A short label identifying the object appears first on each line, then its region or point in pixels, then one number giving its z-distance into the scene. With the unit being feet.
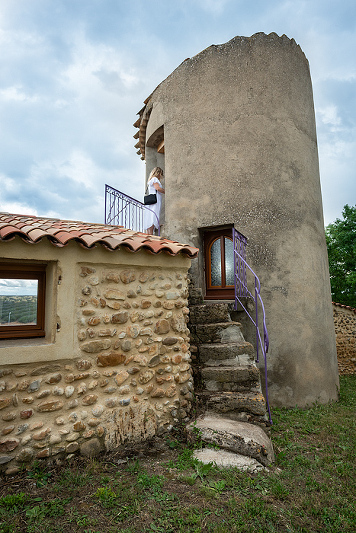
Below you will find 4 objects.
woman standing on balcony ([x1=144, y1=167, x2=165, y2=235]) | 26.81
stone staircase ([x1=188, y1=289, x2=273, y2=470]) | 12.23
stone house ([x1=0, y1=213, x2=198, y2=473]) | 11.05
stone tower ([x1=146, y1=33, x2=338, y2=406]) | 22.39
